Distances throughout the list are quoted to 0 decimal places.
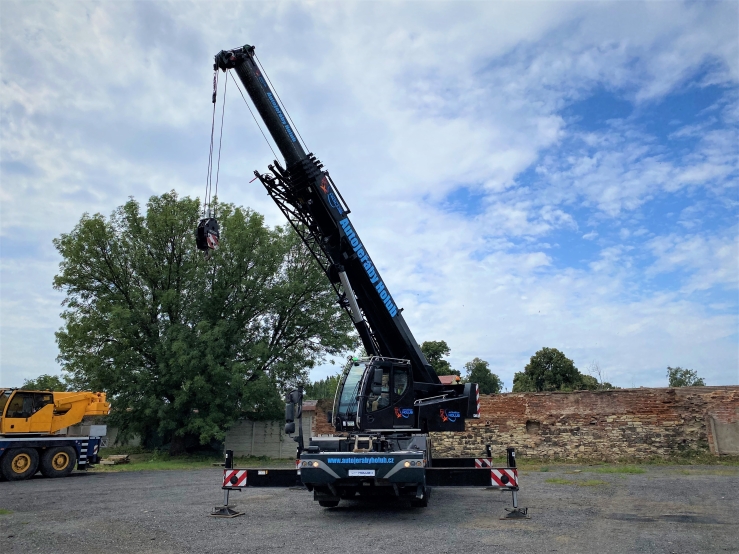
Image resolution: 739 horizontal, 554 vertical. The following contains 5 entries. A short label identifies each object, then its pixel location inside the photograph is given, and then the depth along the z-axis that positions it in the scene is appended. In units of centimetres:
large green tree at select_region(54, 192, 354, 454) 2239
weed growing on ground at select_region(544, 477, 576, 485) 1326
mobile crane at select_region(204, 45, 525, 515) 816
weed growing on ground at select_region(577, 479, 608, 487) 1277
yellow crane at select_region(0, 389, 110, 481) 1577
